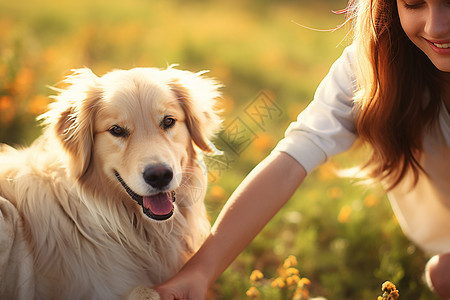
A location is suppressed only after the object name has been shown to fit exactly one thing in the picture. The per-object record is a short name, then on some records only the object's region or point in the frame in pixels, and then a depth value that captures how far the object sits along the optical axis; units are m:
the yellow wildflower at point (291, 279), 2.36
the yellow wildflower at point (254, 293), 2.31
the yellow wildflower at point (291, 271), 2.34
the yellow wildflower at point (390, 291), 1.81
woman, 2.16
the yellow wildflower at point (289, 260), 2.45
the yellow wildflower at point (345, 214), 3.41
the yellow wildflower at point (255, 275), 2.35
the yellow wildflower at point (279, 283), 2.37
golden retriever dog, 2.07
